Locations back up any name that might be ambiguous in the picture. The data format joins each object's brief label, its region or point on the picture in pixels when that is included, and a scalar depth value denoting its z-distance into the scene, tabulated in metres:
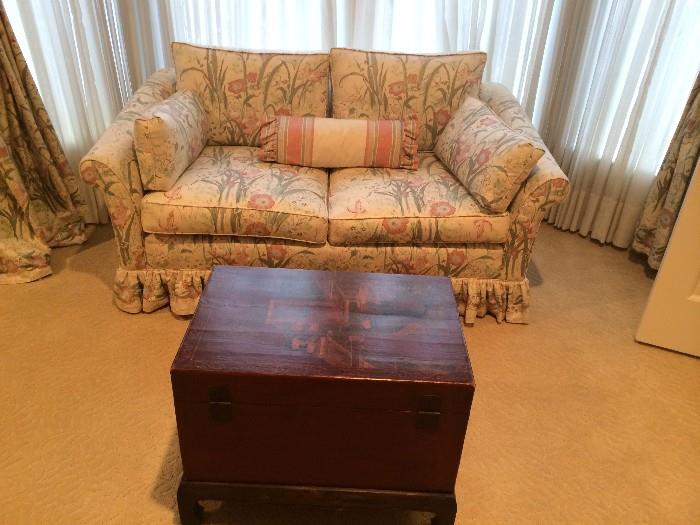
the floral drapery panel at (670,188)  2.29
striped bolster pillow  2.23
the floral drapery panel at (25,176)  2.23
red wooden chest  1.20
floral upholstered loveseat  1.95
